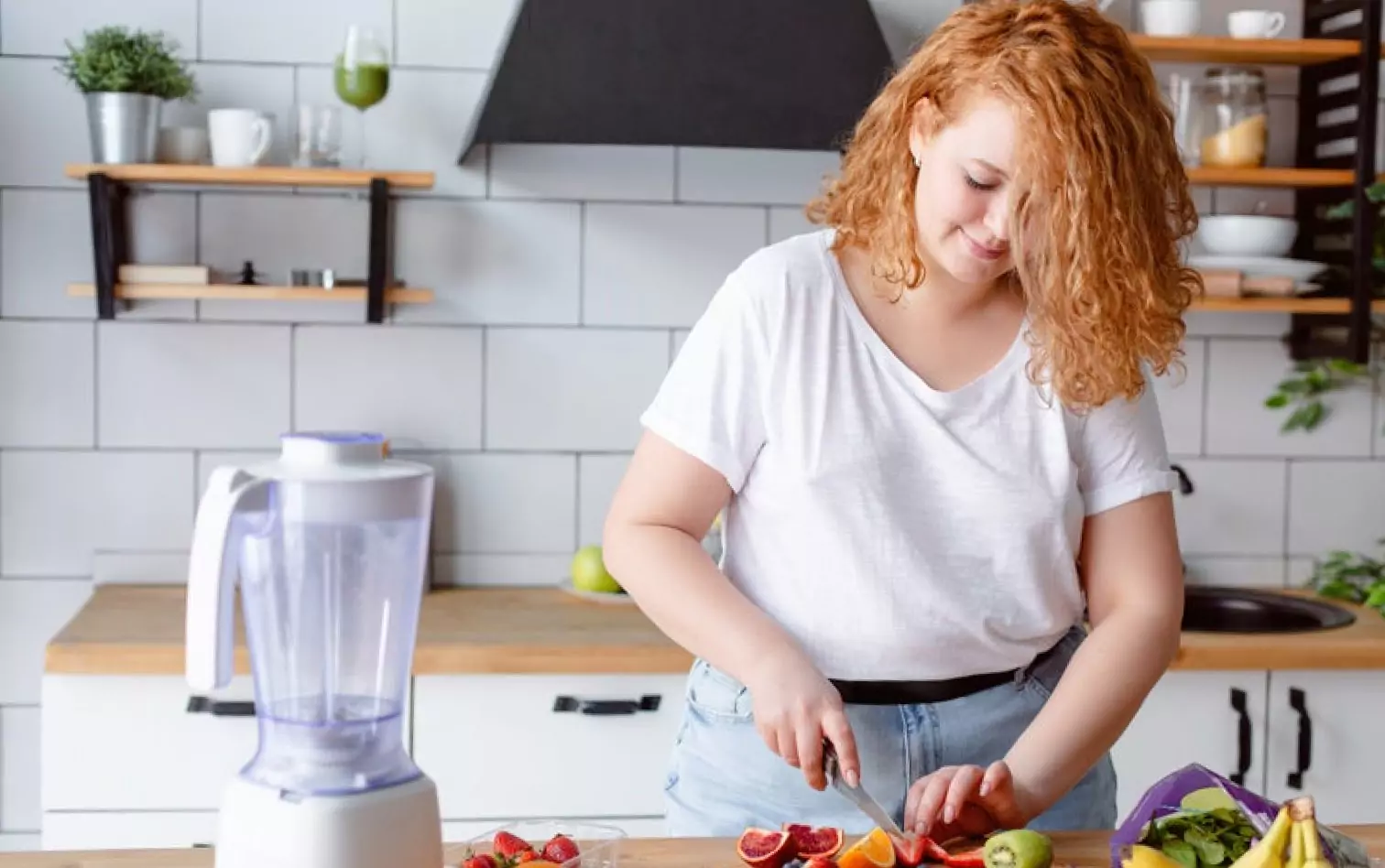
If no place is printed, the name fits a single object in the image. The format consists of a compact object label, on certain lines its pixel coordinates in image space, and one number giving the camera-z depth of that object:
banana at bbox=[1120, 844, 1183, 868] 1.07
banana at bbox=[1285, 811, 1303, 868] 1.03
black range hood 2.30
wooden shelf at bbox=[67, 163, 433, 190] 2.37
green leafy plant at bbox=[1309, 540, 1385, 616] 2.63
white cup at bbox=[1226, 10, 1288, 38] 2.56
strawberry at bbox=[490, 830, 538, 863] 1.09
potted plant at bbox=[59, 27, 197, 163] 2.36
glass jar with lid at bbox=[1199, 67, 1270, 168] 2.59
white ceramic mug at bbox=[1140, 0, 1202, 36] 2.56
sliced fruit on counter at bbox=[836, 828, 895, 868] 1.11
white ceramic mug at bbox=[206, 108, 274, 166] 2.41
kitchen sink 2.54
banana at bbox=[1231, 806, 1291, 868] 1.03
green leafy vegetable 1.11
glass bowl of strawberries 1.08
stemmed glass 2.39
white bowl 2.61
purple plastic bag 1.09
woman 1.31
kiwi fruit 1.12
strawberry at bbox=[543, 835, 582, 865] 1.08
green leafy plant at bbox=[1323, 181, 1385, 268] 2.52
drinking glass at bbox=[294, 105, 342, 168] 2.43
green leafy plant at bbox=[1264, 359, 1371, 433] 2.76
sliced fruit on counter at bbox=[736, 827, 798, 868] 1.15
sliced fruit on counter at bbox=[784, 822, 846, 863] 1.17
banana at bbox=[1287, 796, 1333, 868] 1.02
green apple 2.52
